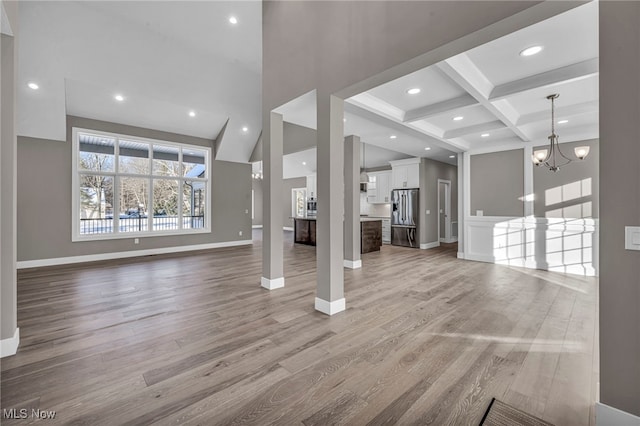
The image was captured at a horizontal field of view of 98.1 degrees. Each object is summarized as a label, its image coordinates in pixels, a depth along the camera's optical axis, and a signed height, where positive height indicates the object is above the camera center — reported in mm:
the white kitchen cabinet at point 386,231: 9039 -633
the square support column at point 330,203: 3068 +100
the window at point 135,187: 6285 +661
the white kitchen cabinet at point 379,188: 9281 +830
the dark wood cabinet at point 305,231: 8682 -616
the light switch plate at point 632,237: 1375 -131
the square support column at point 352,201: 5520 +220
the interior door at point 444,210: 8977 +54
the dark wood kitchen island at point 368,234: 7293 -602
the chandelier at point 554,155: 4143 +943
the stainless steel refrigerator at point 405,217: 8172 -163
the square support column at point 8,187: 2230 +214
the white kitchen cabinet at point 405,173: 8281 +1188
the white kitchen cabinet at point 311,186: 12125 +1142
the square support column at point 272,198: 3982 +205
